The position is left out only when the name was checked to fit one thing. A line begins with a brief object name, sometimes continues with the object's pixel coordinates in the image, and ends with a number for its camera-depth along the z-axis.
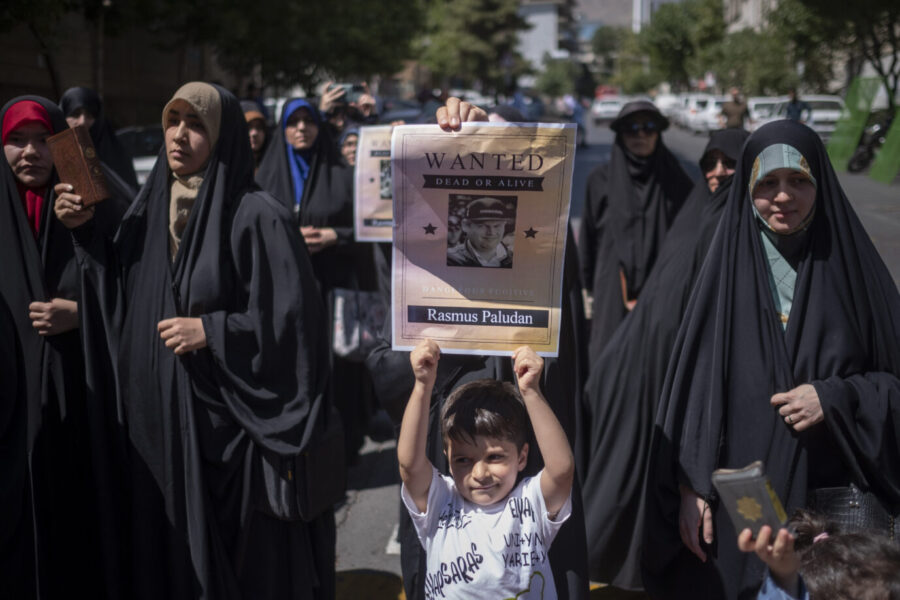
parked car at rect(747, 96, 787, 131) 30.62
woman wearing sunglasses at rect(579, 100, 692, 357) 5.35
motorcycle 11.03
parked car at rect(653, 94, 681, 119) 52.00
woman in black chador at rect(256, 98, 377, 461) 5.25
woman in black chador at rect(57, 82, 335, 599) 2.98
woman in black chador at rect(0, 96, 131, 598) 3.13
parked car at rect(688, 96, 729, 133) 38.34
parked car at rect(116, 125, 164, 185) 11.81
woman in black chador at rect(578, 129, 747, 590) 3.53
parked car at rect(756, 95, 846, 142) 28.32
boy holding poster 2.33
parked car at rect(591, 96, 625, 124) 55.00
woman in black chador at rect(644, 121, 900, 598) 2.50
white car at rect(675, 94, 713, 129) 42.25
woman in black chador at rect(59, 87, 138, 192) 5.29
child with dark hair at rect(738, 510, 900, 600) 1.97
